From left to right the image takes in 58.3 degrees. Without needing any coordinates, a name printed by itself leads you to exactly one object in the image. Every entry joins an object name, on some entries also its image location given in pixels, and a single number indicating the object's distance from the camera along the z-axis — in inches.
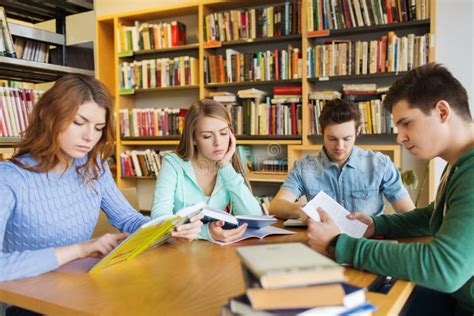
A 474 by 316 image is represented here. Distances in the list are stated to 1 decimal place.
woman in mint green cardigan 71.7
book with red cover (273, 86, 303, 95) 139.9
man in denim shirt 77.9
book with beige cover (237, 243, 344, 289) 22.4
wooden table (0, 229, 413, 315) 32.9
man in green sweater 34.7
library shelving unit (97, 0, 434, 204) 135.1
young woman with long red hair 48.4
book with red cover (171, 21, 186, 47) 157.6
